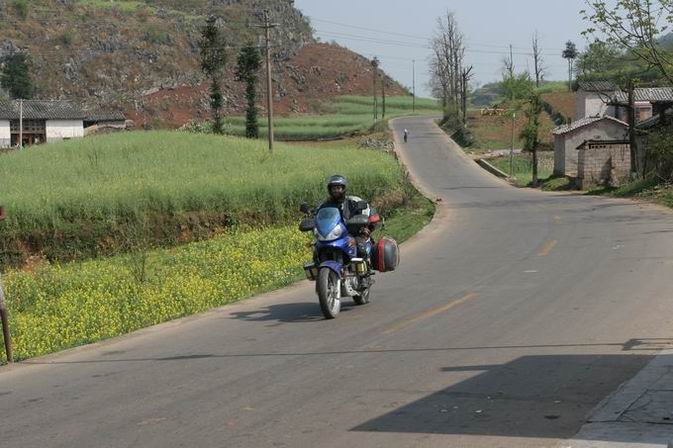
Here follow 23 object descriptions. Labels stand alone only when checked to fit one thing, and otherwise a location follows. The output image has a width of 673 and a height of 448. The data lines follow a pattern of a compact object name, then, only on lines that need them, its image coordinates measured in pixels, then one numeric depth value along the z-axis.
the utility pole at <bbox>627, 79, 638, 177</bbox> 48.56
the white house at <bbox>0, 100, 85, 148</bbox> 95.00
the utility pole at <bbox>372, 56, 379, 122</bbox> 126.30
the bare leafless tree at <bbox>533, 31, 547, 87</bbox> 140.38
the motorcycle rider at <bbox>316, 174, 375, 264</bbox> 13.63
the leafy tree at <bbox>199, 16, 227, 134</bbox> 89.19
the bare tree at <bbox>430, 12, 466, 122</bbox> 119.68
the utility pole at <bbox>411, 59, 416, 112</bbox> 154.07
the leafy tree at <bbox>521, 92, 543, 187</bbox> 67.38
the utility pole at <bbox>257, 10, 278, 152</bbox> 48.62
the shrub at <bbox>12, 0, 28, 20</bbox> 153.88
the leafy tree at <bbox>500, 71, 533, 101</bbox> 72.88
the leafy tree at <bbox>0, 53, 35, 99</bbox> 125.38
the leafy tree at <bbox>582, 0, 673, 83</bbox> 41.54
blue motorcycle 12.90
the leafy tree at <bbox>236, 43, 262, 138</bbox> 93.25
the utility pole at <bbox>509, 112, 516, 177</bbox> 70.06
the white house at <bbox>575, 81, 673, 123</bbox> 74.62
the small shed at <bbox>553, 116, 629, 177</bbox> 67.38
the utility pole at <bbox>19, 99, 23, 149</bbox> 84.94
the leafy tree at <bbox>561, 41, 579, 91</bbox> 155.12
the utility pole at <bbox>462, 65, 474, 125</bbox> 104.31
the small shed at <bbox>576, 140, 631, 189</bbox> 53.29
